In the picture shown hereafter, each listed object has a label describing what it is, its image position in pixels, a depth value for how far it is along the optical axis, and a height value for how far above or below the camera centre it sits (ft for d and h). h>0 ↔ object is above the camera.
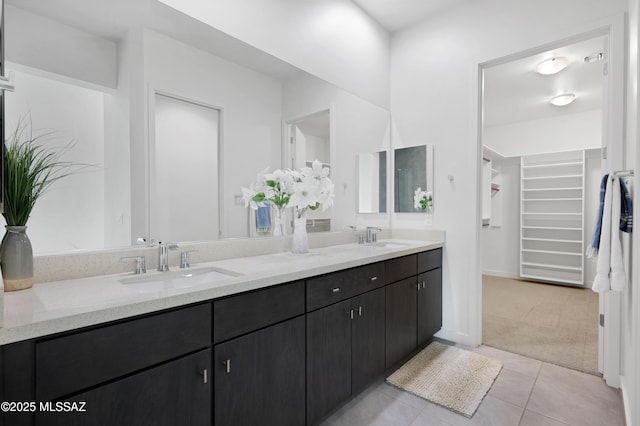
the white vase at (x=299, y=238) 6.60 -0.59
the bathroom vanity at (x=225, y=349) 2.62 -1.56
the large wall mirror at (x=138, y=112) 3.99 +1.49
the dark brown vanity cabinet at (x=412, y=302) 6.73 -2.20
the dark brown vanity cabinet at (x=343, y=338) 4.88 -2.23
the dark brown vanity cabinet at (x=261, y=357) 3.74 -1.92
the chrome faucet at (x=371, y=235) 8.78 -0.70
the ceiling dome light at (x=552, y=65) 10.53 +4.95
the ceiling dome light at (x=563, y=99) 13.47 +4.83
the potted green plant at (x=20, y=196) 3.32 +0.15
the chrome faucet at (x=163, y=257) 4.63 -0.70
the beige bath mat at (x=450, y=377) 6.06 -3.62
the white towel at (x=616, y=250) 5.34 -0.68
